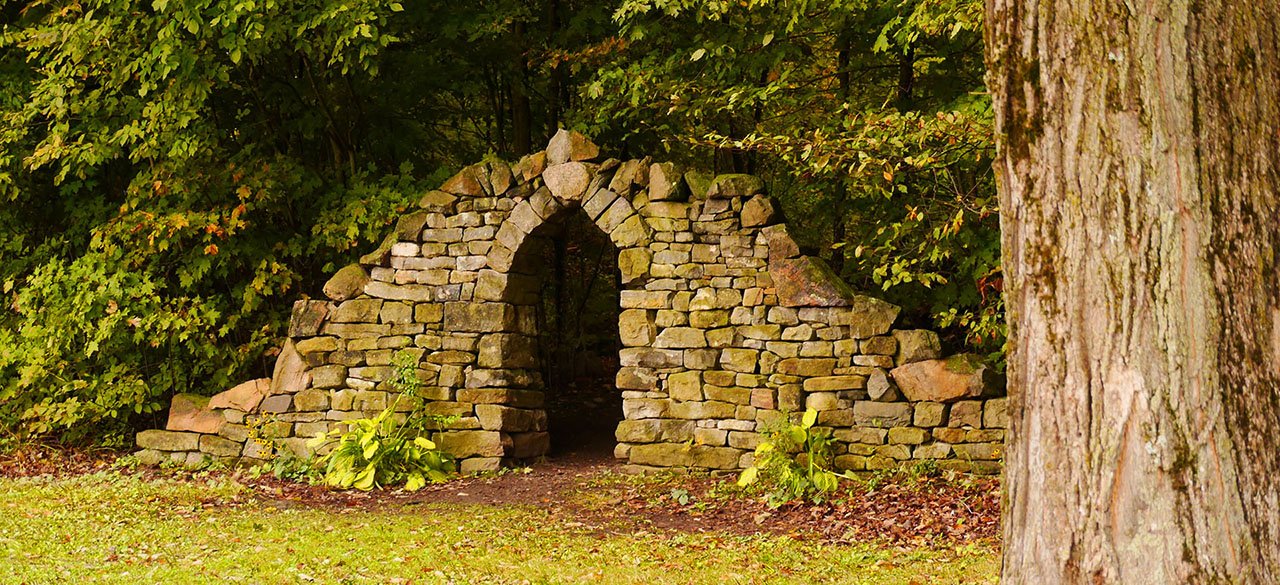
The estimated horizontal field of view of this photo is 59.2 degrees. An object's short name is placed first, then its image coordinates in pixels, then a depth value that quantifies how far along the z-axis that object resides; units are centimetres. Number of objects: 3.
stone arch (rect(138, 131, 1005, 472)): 741
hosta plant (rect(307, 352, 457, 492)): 778
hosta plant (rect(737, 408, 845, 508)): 702
